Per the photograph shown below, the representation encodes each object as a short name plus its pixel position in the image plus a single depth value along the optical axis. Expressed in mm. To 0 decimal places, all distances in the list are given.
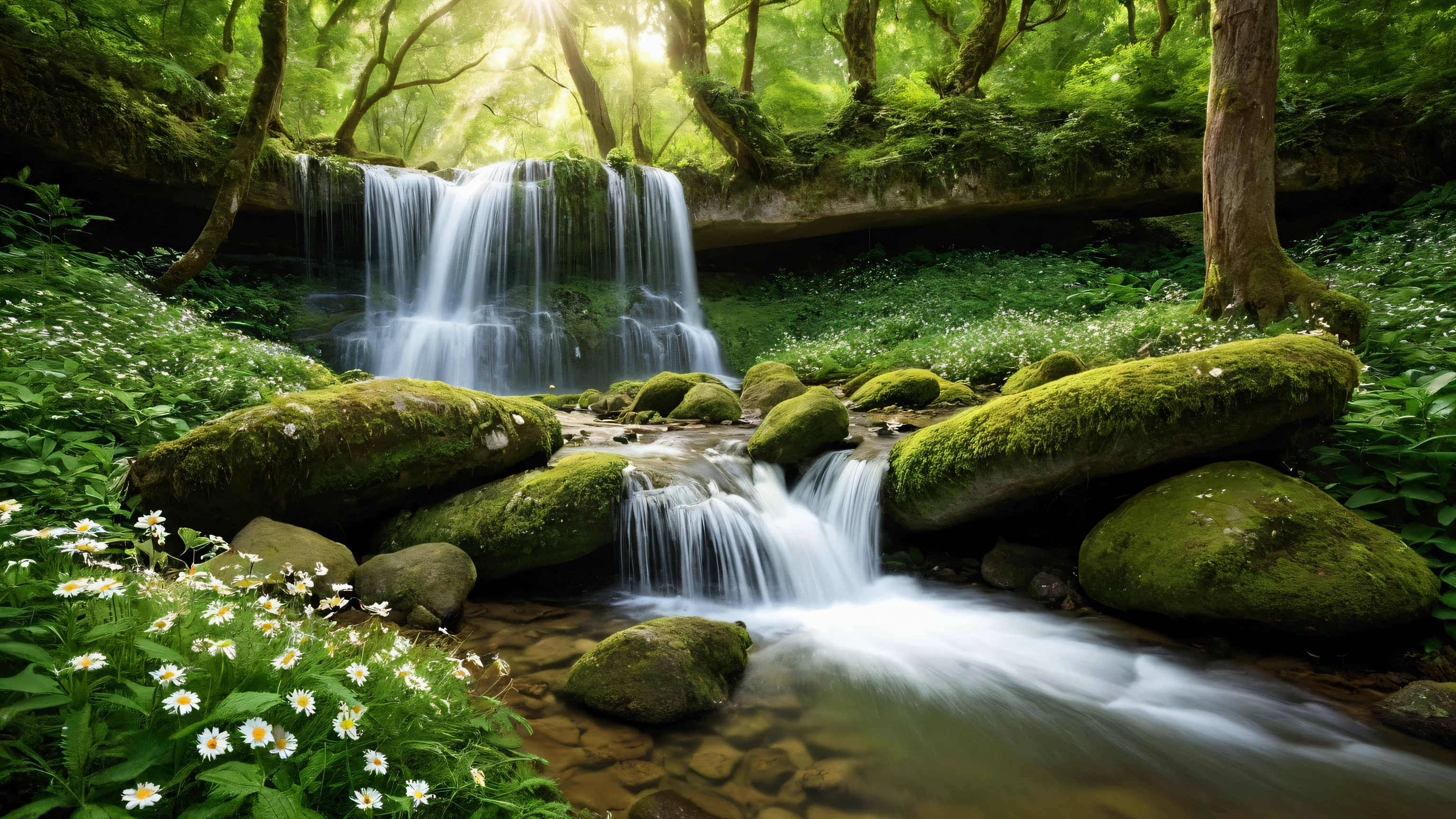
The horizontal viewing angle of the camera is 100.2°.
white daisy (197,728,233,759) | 1326
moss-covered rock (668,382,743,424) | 8133
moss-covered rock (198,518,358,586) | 3209
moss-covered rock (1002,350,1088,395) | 7102
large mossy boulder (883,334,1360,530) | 3885
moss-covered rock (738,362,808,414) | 8703
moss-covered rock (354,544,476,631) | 3547
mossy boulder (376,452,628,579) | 4273
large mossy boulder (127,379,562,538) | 3576
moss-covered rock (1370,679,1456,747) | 2742
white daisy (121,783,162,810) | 1216
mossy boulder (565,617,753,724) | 2887
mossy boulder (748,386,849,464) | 5984
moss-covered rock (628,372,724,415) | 8875
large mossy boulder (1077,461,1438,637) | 3191
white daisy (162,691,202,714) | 1350
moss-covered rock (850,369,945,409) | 8117
